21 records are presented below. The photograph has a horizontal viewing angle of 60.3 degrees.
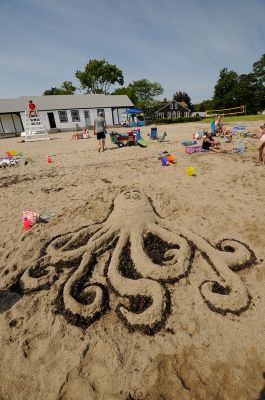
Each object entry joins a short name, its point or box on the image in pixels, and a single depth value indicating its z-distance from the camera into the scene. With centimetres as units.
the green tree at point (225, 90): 6756
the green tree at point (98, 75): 5418
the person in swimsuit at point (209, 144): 1055
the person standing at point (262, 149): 849
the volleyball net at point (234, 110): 6190
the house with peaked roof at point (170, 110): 6784
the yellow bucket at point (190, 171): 747
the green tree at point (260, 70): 7231
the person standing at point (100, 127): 1149
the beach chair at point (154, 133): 1559
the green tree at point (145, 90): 8175
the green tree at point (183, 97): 7950
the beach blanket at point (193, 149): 1038
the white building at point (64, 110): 3083
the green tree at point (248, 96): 6525
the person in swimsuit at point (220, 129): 1518
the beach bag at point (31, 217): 508
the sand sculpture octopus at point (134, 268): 310
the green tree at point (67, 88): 6425
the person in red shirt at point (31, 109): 2112
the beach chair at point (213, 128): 1524
